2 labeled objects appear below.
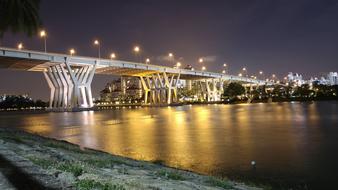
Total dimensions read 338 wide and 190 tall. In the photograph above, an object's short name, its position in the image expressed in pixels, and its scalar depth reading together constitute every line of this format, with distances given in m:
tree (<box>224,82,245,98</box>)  174.50
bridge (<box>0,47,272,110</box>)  87.69
